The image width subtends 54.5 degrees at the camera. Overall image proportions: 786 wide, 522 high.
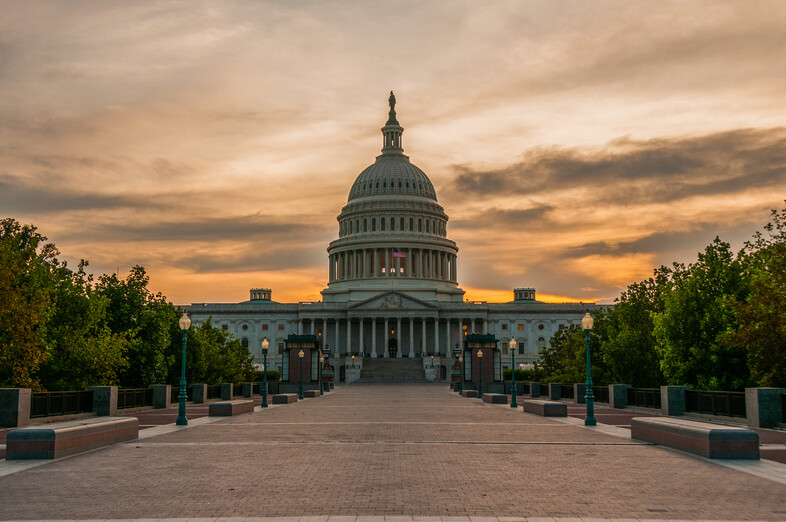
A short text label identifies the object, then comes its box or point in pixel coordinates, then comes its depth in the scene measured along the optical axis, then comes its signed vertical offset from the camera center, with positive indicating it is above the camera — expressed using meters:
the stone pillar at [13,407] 26.38 -1.87
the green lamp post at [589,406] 28.16 -2.08
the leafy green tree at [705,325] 35.53 +1.17
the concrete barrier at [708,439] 17.84 -2.17
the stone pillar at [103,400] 32.78 -2.04
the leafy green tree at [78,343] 36.25 +0.45
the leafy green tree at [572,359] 53.30 -0.69
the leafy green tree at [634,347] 47.91 +0.20
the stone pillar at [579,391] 46.27 -2.50
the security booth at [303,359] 73.50 -0.72
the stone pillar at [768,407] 26.62 -1.99
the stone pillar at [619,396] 41.50 -2.48
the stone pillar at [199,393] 45.73 -2.46
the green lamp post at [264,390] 41.47 -2.10
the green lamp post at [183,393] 28.19 -1.59
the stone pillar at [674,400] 33.88 -2.21
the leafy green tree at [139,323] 44.59 +1.73
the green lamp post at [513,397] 42.73 -2.58
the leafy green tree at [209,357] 51.94 -0.38
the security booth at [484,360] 73.06 -0.91
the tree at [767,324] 30.27 +1.04
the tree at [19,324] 31.02 +1.16
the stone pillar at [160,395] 40.47 -2.28
